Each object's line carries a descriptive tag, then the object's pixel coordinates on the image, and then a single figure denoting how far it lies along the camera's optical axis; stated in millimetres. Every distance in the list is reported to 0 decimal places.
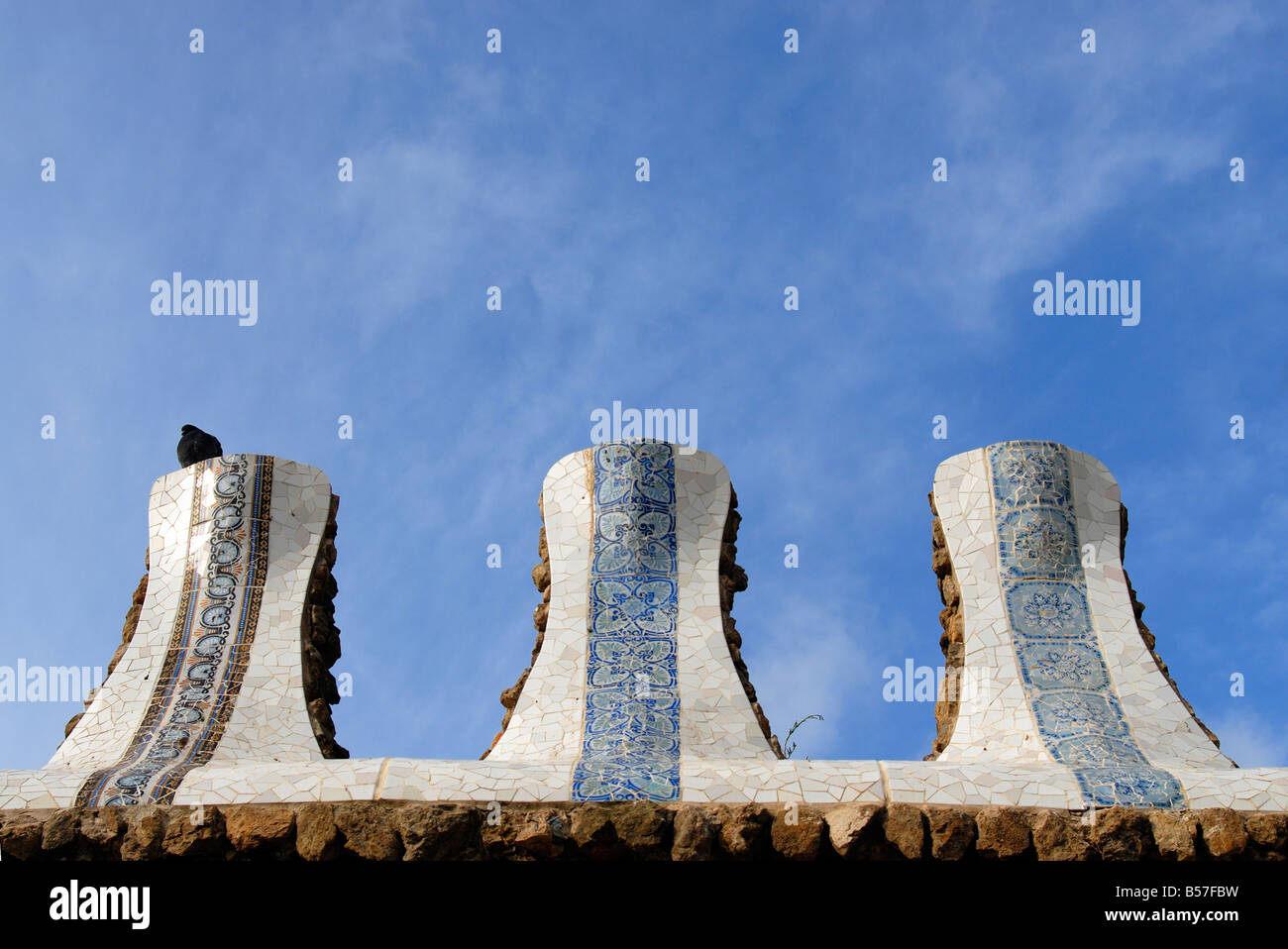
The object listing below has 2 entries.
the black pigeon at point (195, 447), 9359
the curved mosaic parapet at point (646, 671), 6598
